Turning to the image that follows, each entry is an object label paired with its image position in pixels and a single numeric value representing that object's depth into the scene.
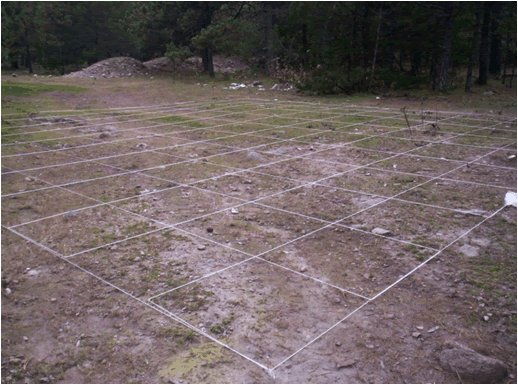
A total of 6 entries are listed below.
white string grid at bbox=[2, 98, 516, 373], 2.03
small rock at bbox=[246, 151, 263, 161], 4.65
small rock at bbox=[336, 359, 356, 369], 1.72
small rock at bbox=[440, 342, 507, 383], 1.64
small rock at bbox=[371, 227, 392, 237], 2.88
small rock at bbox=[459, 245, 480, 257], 2.58
